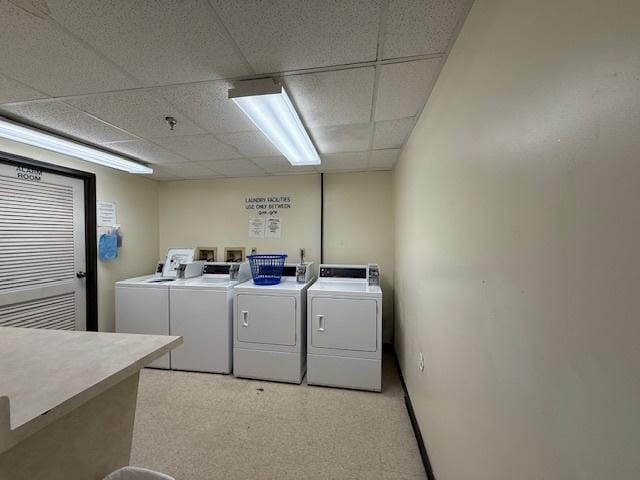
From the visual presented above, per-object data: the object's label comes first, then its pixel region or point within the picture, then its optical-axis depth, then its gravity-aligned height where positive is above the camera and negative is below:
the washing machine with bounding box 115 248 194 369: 2.80 -0.82
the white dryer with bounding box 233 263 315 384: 2.51 -0.97
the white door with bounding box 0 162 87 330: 2.15 -0.16
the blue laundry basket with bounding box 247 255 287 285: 2.97 -0.36
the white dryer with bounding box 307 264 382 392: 2.38 -0.96
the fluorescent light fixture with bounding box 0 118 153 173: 1.85 +0.72
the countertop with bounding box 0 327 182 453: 0.56 -0.39
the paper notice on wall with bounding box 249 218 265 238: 3.55 +0.09
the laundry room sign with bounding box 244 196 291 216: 3.49 +0.40
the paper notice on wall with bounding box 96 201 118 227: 2.87 +0.21
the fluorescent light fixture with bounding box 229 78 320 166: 1.35 +0.73
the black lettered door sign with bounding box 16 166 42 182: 2.23 +0.51
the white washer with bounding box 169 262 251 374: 2.68 -0.95
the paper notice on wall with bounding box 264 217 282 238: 3.51 +0.08
